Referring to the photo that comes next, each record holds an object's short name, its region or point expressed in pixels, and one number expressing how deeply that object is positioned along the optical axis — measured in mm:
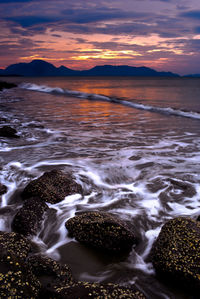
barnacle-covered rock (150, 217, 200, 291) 2541
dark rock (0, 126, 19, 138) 9117
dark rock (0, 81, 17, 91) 41750
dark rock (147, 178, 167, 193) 5020
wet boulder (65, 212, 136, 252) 3119
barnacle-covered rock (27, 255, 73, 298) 2458
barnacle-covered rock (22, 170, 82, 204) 4359
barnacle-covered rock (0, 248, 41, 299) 1965
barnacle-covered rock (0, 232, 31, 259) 2551
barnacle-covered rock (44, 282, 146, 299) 2070
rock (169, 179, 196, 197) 4801
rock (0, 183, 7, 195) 4740
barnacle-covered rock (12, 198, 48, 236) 3525
